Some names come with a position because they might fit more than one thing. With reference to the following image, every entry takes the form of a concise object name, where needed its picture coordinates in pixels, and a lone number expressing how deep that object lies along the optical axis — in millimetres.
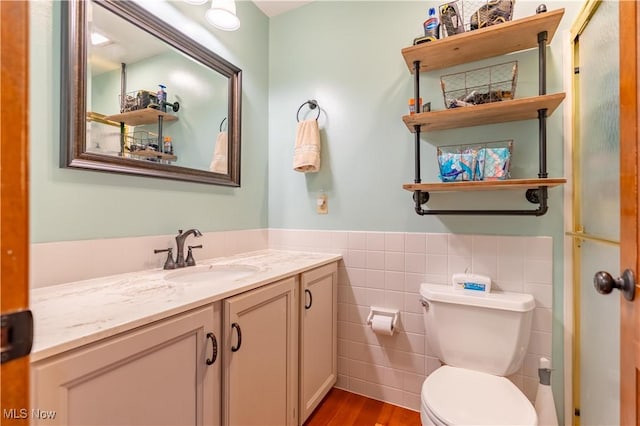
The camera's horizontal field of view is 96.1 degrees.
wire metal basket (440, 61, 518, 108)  1387
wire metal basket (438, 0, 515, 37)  1305
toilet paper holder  1657
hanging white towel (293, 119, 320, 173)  1837
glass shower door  911
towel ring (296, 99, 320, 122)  1948
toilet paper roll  1615
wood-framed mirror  1061
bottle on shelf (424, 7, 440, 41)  1426
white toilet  1026
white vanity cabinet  590
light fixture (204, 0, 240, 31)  1473
